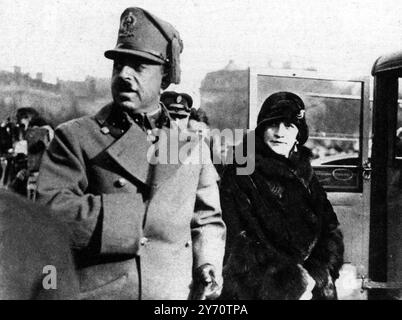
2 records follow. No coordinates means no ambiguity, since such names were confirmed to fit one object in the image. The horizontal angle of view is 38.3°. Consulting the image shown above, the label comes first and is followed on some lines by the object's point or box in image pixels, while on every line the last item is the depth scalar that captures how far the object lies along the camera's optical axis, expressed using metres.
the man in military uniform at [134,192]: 2.56
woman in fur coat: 3.06
